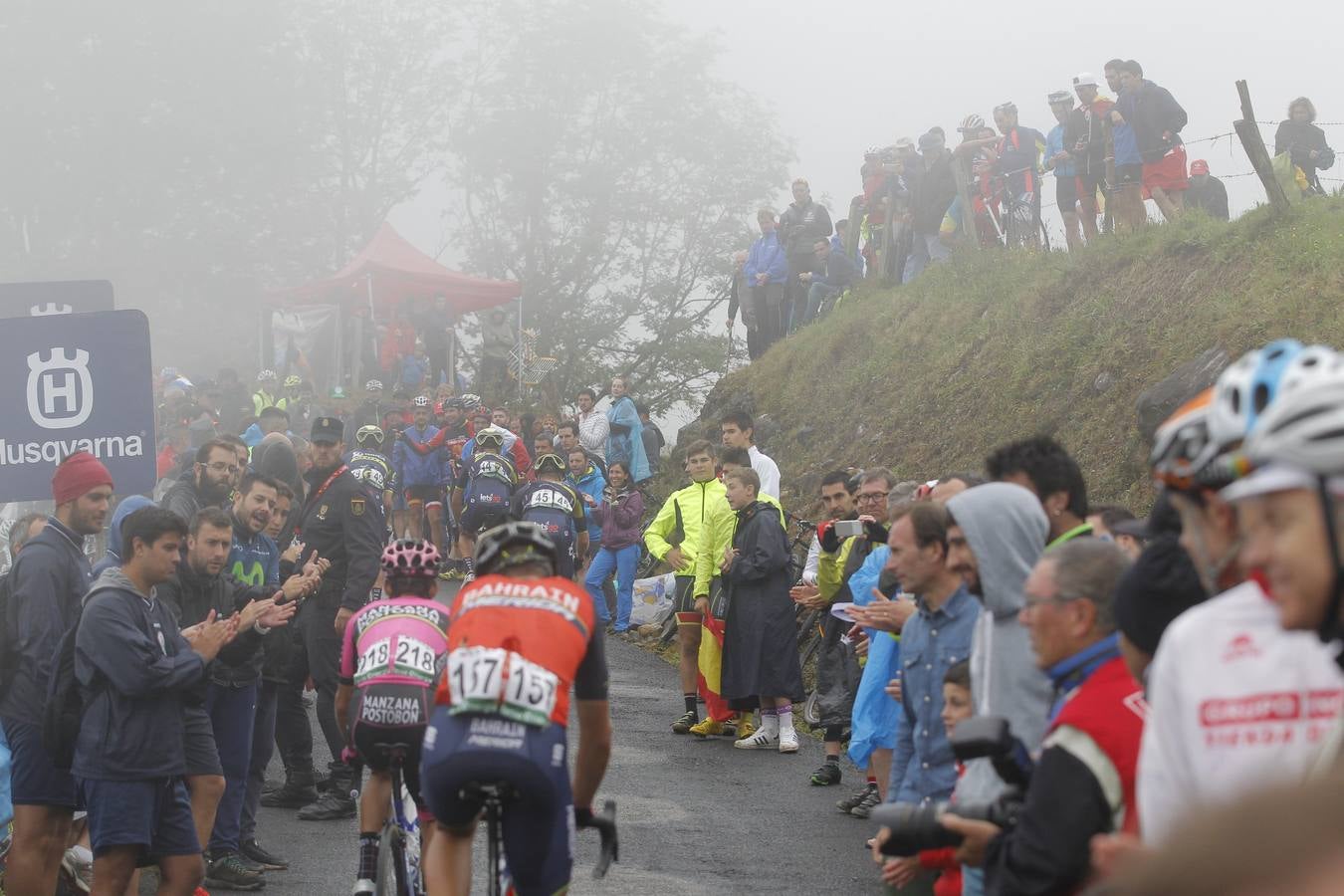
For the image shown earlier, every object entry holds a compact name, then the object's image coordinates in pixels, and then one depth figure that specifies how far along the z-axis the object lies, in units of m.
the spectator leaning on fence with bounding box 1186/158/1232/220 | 20.42
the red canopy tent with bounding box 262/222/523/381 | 35.75
